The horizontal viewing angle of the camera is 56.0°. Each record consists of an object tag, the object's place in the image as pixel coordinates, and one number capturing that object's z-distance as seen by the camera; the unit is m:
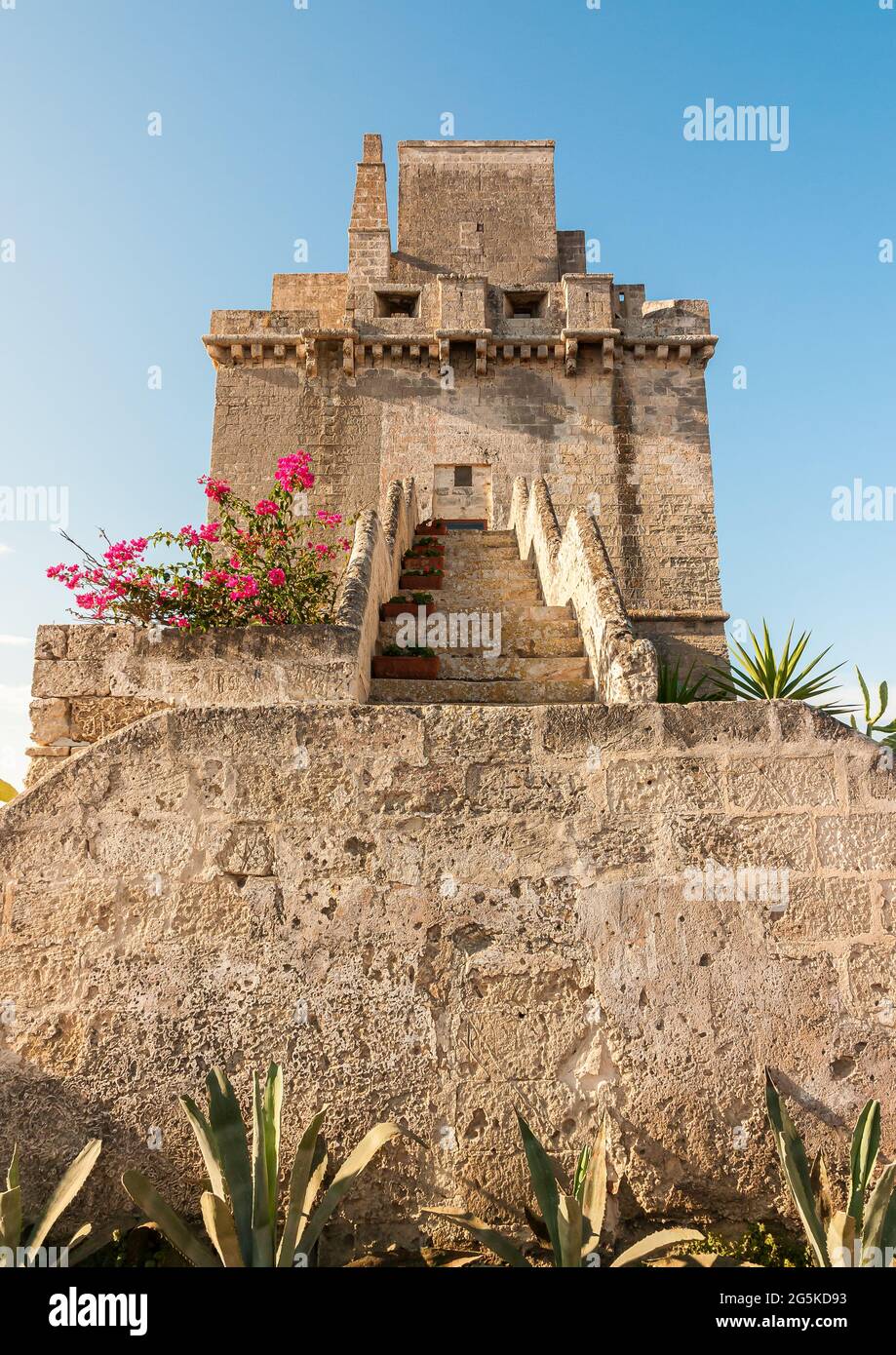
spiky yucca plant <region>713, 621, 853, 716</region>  6.53
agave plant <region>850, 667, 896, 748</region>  6.01
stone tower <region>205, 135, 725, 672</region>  13.52
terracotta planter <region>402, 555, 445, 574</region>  8.07
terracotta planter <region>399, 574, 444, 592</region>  7.57
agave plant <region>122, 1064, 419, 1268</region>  2.49
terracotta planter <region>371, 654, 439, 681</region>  5.33
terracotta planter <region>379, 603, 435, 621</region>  6.48
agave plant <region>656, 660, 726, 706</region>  5.22
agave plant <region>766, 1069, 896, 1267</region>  2.41
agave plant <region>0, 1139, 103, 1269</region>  2.47
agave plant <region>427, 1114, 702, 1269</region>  2.49
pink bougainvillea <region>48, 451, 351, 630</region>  4.71
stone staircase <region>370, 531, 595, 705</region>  4.92
